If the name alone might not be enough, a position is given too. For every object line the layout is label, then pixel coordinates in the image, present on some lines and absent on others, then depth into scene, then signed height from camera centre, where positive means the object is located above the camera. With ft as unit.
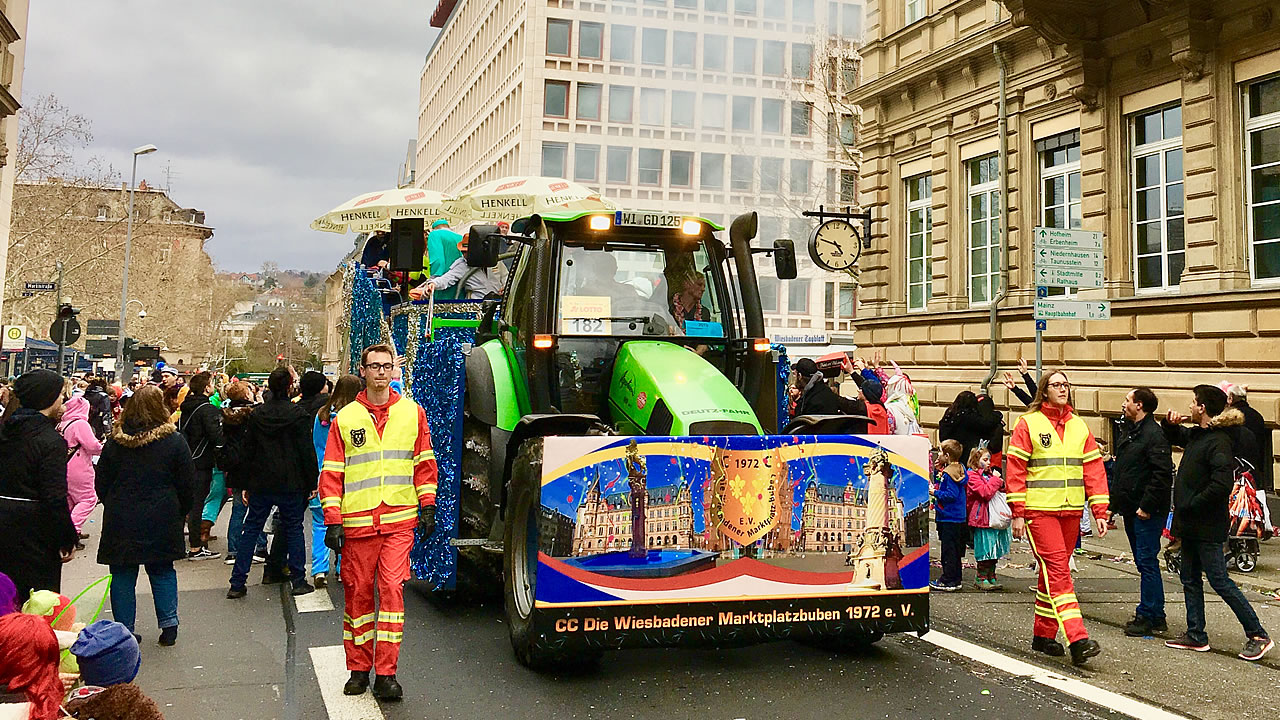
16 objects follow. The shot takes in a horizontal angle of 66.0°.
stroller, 29.01 -3.25
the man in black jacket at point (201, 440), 31.42 -1.45
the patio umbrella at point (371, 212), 37.65 +7.15
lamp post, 111.07 +10.51
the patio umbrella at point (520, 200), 37.76 +7.76
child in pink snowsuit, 22.07 -1.70
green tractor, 16.67 -1.09
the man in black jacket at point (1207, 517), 20.51 -2.19
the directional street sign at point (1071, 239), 35.81 +6.31
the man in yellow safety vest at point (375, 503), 17.28 -1.87
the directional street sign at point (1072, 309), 34.88 +3.68
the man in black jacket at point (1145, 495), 22.31 -1.89
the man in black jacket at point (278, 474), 26.21 -2.09
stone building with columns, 40.09 +11.17
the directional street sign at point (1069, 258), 35.45 +5.56
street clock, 63.62 +10.45
